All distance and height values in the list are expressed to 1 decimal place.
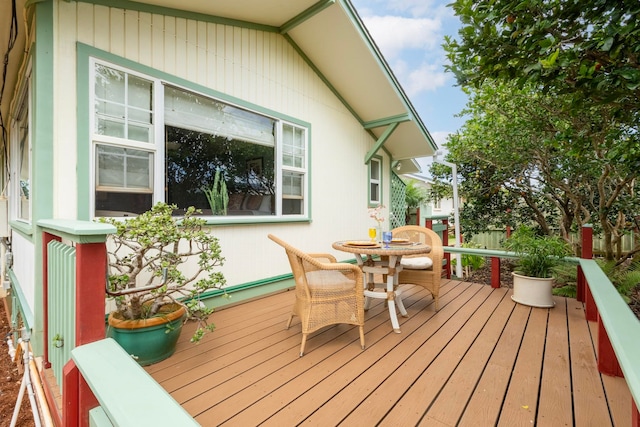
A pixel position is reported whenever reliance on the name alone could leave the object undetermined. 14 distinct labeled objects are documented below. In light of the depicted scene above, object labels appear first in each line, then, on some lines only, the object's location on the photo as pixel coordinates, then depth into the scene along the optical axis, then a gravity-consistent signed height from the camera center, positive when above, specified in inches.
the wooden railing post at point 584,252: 141.6 -18.2
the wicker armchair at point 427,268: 131.2 -25.2
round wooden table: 110.4 -22.1
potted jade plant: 80.8 -23.8
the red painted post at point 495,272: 172.7 -34.1
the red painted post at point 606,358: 80.3 -39.3
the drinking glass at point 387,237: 124.1 -10.0
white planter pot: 137.2 -36.1
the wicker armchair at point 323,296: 92.9 -26.5
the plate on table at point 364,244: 122.8 -13.1
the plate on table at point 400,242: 131.8 -13.1
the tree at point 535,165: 120.6 +29.2
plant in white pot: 137.7 -27.4
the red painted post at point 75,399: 44.1 -28.1
